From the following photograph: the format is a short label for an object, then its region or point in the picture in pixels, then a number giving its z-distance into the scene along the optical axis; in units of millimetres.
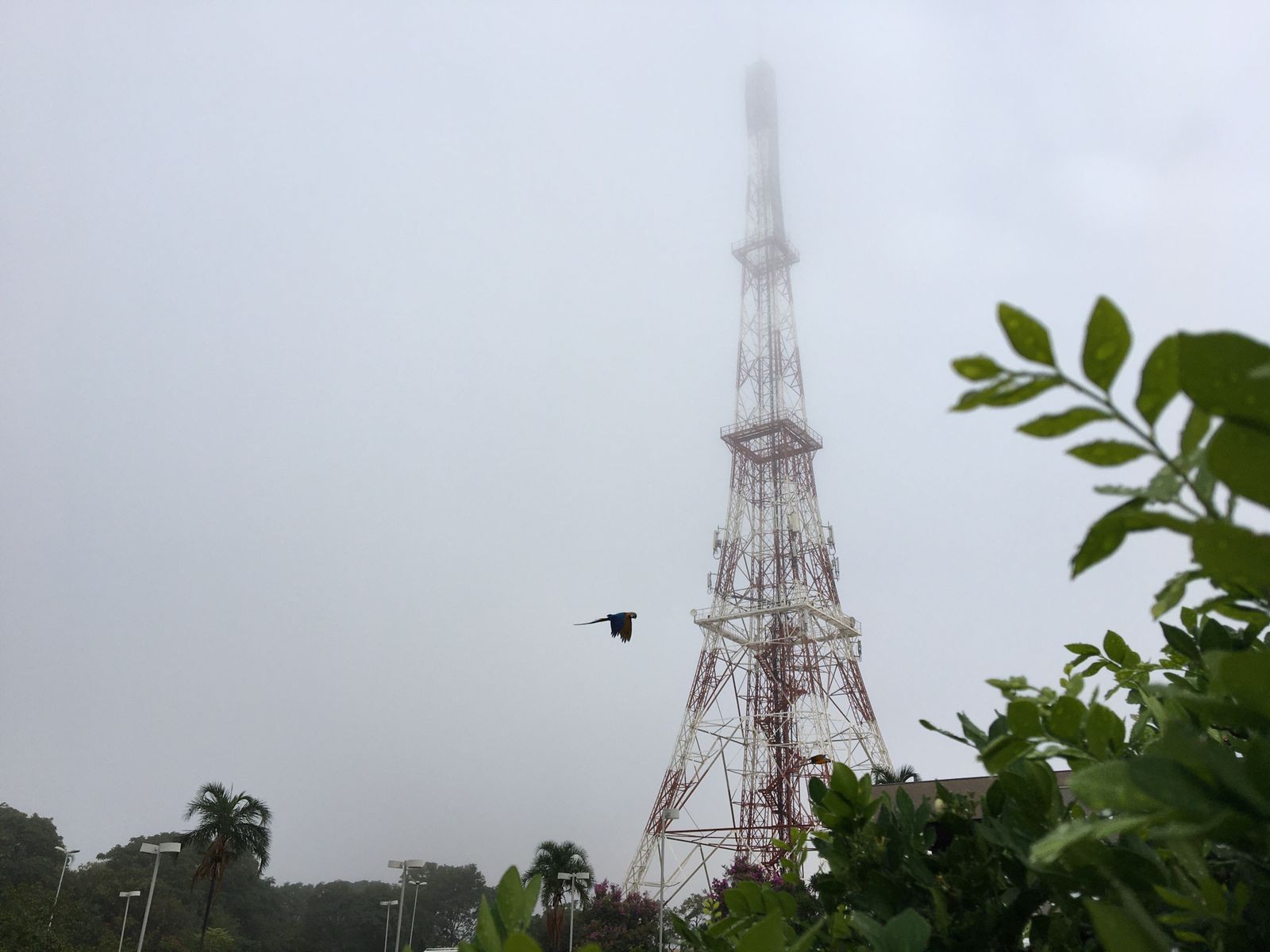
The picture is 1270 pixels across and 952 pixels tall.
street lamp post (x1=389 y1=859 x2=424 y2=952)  23670
